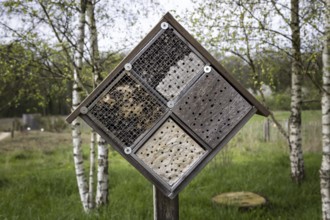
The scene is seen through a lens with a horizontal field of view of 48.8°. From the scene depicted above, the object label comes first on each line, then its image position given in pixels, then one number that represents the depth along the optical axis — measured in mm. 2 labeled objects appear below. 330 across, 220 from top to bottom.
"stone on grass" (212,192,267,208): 6465
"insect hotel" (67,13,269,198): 2631
